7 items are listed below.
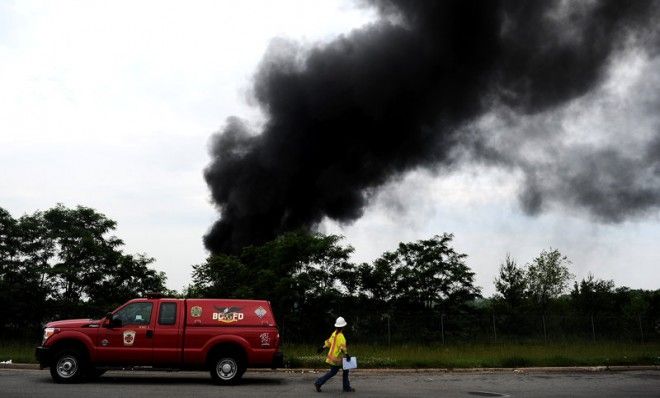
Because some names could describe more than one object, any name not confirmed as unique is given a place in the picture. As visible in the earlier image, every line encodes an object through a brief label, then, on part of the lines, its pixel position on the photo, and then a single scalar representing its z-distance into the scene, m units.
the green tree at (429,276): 32.03
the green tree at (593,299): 36.91
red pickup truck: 12.37
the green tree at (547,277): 49.34
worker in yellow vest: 11.67
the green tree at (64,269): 25.89
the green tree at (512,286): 41.22
